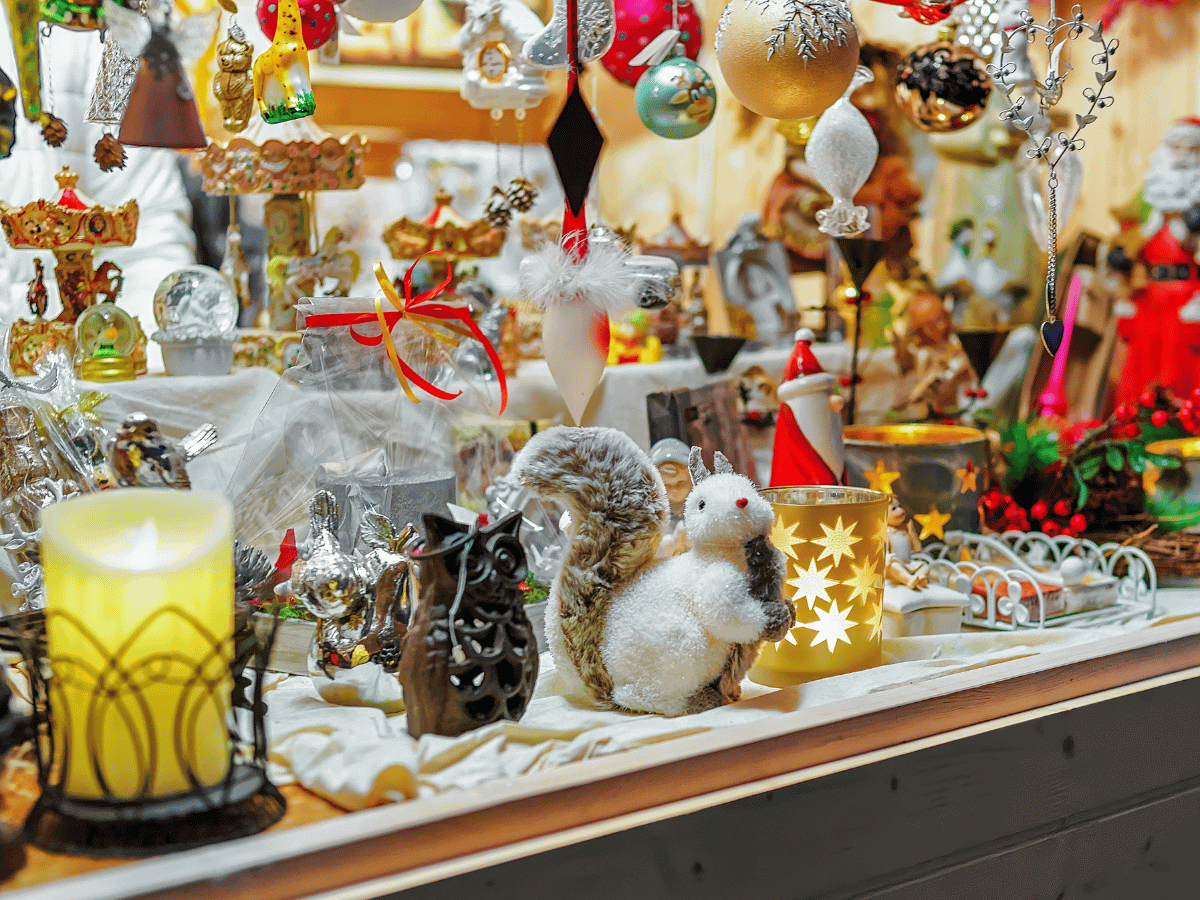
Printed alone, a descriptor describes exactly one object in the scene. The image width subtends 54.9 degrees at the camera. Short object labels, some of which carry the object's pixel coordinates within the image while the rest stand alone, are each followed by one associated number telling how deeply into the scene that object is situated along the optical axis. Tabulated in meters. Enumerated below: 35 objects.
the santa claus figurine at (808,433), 1.12
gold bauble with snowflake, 1.00
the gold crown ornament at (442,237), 1.75
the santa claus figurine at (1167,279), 2.20
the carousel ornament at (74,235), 1.30
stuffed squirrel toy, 0.85
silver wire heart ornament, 1.07
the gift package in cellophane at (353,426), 1.07
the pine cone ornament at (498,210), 1.80
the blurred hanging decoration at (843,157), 1.24
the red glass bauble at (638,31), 1.42
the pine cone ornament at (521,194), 1.80
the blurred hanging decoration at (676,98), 1.21
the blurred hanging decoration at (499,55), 1.64
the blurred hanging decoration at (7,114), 1.11
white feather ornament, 0.99
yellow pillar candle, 0.63
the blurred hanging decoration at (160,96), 1.07
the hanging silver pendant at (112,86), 1.14
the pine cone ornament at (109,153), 1.29
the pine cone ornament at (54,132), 1.33
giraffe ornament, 1.07
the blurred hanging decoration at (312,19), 1.12
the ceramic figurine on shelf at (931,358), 1.93
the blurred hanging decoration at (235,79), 1.26
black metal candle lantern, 0.64
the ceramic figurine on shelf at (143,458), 0.84
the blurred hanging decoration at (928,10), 1.21
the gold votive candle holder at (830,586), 0.97
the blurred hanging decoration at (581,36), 1.21
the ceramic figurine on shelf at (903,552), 1.14
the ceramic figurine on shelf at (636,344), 1.88
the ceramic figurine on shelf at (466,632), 0.77
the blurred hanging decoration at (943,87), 1.50
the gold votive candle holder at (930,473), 1.27
